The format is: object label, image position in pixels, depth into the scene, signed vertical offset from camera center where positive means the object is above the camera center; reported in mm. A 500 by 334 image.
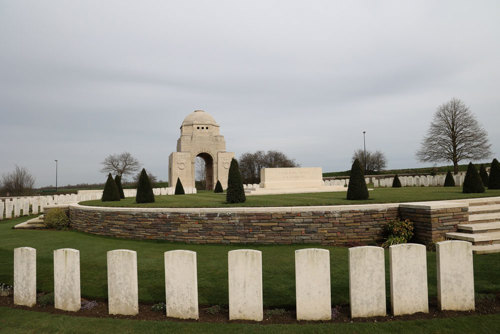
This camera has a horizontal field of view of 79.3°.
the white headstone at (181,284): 3721 -1283
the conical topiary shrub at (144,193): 13242 -480
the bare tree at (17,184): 31031 +124
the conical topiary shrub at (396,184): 27369 -717
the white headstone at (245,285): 3623 -1273
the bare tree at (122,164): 50250 +3111
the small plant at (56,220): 12414 -1470
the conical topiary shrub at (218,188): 26398 -720
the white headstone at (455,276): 3742 -1262
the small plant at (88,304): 4238 -1737
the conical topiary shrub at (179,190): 23792 -688
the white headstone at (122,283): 3895 -1303
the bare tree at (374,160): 60456 +3447
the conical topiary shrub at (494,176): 15249 -116
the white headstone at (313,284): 3578 -1265
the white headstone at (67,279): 4078 -1291
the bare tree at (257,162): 59031 +3449
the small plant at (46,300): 4395 -1697
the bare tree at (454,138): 33094 +4098
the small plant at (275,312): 3855 -1718
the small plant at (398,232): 7637 -1459
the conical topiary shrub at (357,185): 11273 -299
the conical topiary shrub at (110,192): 15523 -472
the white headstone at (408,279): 3656 -1264
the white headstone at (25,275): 4328 -1312
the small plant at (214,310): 3976 -1721
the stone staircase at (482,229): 6824 -1379
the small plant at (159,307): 4086 -1712
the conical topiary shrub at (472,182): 13555 -350
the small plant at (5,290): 4937 -1737
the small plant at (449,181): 25281 -520
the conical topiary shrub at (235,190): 11344 -383
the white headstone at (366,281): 3604 -1254
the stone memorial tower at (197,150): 34875 +3715
